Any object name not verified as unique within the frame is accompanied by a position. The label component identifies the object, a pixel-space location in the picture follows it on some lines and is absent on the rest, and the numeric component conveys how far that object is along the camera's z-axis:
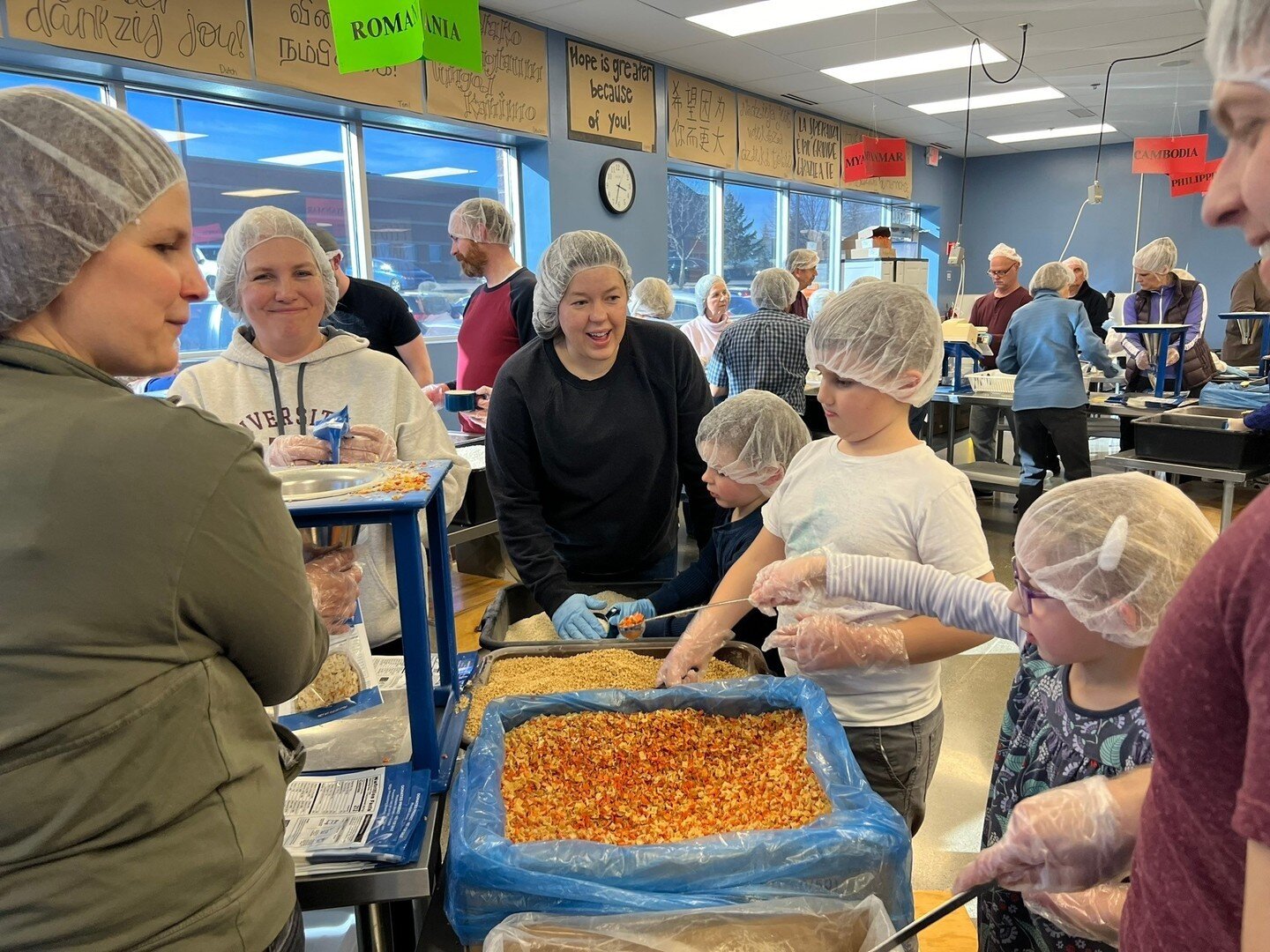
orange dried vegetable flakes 0.98
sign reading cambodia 5.39
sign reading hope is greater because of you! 5.68
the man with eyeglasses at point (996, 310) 5.70
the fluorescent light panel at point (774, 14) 4.91
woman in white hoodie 1.52
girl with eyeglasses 0.89
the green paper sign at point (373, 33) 1.71
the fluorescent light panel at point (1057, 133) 9.11
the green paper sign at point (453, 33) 1.77
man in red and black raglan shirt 3.11
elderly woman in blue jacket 4.21
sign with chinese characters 6.56
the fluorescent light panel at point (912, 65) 6.06
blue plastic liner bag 0.85
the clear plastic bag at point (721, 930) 0.82
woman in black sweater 1.87
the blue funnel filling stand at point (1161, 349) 4.11
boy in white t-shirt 1.28
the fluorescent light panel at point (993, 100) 7.38
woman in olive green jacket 0.63
